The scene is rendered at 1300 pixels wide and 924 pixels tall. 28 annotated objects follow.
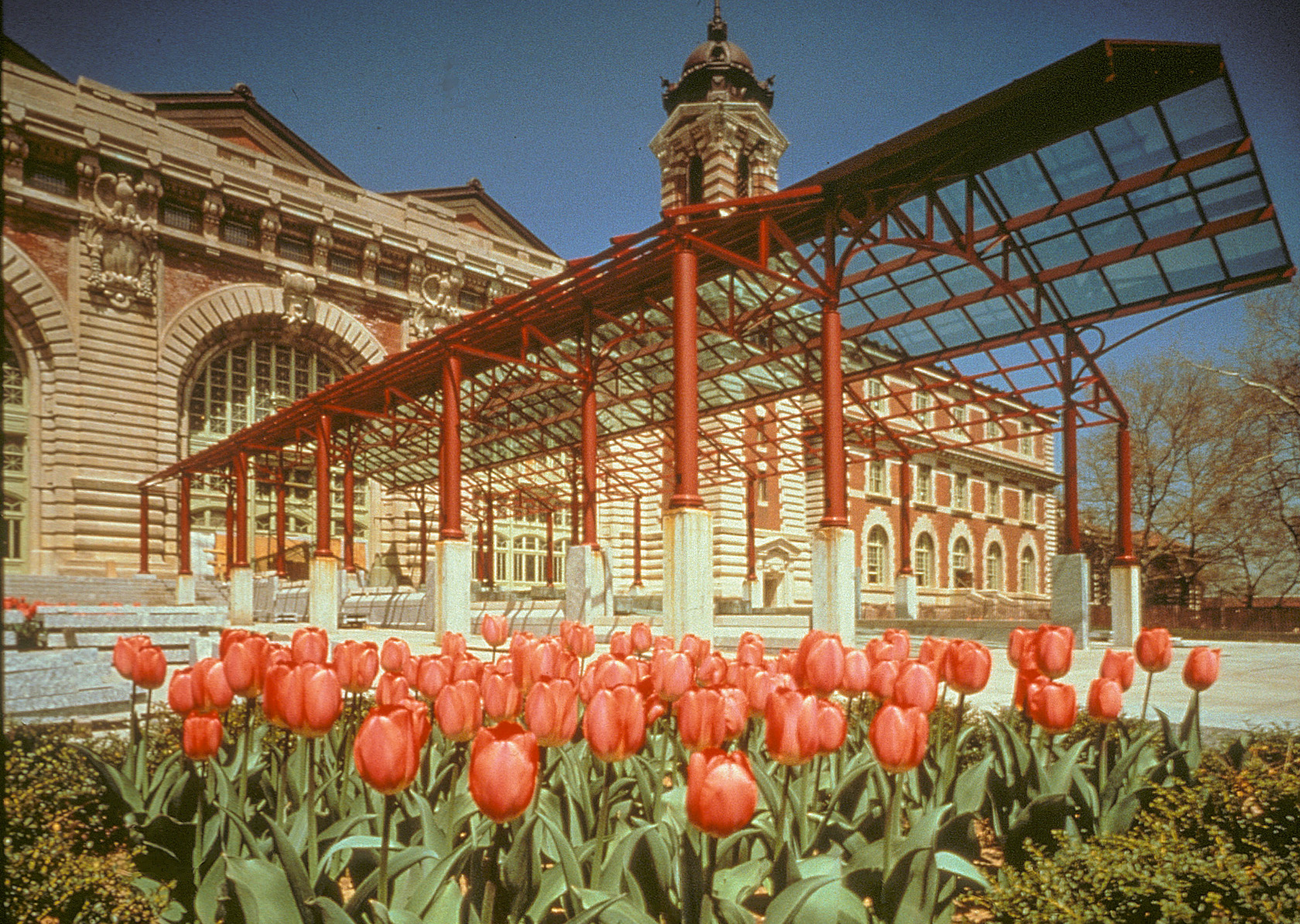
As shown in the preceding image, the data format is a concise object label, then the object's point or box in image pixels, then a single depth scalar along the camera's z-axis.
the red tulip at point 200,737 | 2.54
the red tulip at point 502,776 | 1.59
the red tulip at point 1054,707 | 2.64
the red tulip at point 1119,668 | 2.98
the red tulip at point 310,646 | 2.76
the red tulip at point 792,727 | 1.96
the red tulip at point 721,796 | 1.60
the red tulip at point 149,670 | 2.88
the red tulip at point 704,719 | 2.14
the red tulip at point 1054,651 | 2.90
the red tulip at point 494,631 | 4.00
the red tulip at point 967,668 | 2.79
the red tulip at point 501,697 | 2.33
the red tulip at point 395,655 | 3.25
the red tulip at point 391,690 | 2.56
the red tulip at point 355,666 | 2.89
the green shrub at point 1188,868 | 2.20
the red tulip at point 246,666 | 2.63
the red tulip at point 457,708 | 2.31
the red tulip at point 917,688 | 2.32
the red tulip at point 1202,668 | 3.05
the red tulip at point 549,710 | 2.11
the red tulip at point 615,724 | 1.98
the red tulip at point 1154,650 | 3.22
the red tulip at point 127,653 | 2.94
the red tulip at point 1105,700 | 2.82
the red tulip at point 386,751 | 1.73
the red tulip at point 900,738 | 2.01
